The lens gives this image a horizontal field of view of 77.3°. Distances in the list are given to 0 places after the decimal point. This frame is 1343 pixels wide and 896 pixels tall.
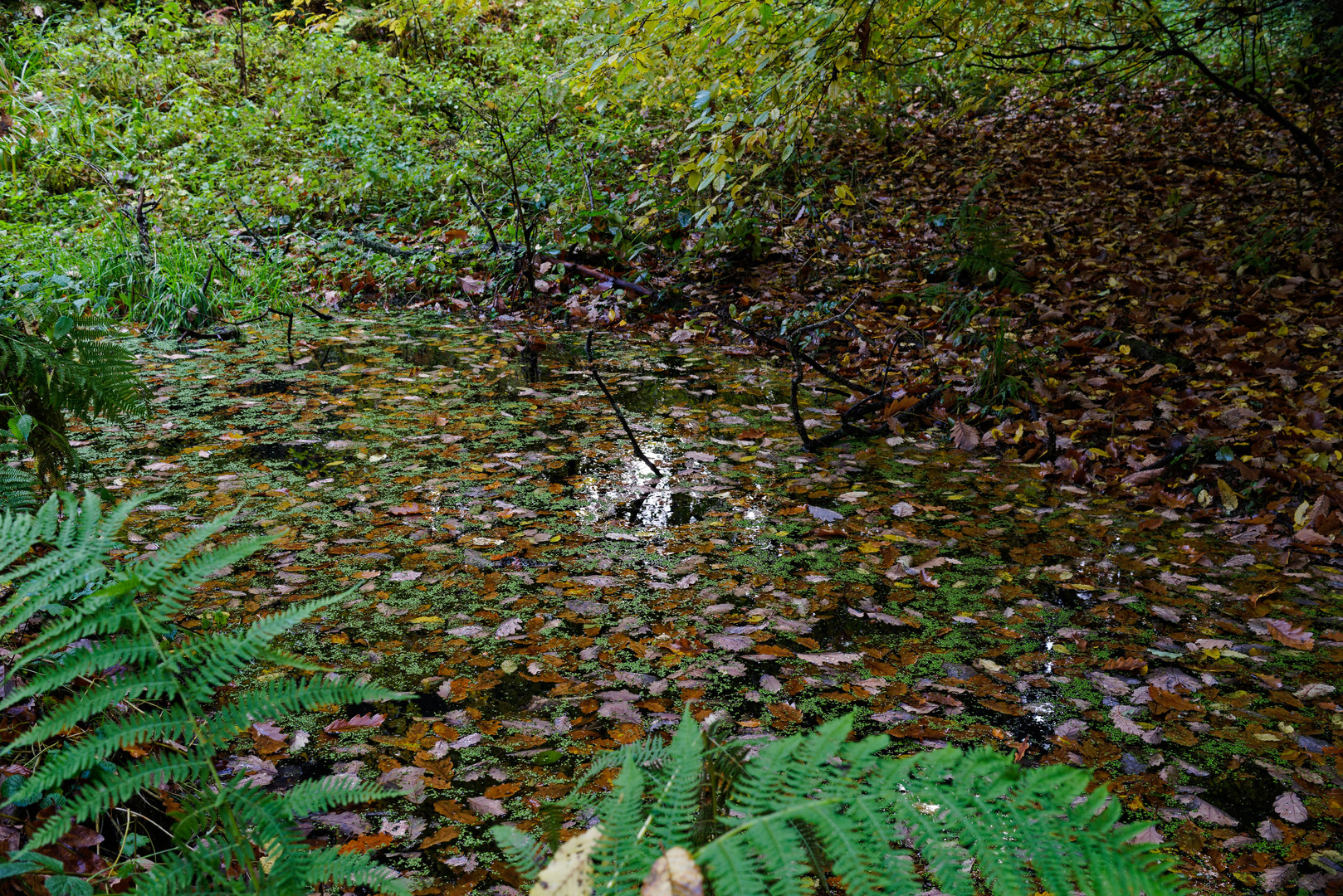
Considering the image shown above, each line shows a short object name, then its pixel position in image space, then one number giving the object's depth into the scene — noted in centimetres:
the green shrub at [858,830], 81
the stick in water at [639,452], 408
